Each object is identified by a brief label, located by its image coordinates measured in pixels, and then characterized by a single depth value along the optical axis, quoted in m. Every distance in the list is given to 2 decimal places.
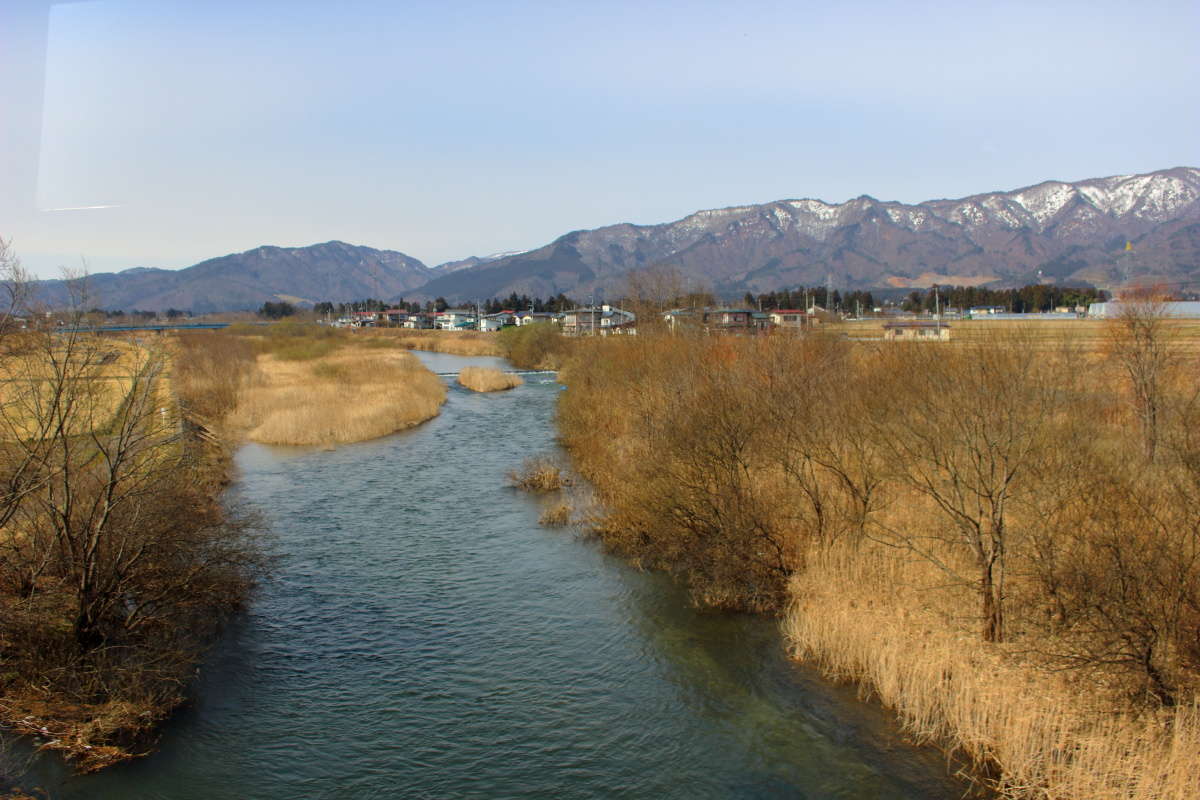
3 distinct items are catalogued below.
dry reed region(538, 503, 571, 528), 22.78
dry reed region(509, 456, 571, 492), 26.83
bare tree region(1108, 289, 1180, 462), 23.84
